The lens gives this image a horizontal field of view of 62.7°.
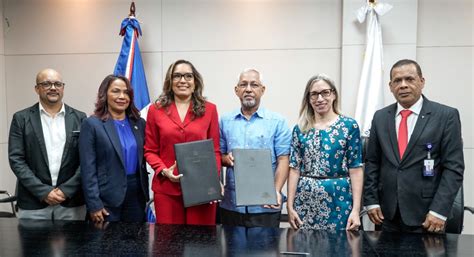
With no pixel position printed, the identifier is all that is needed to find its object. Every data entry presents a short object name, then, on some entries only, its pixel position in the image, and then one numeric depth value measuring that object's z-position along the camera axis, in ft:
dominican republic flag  12.82
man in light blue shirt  8.69
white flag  12.00
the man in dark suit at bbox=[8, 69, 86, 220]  8.89
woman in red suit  8.31
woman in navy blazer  8.38
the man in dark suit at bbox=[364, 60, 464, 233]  7.42
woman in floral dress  7.77
